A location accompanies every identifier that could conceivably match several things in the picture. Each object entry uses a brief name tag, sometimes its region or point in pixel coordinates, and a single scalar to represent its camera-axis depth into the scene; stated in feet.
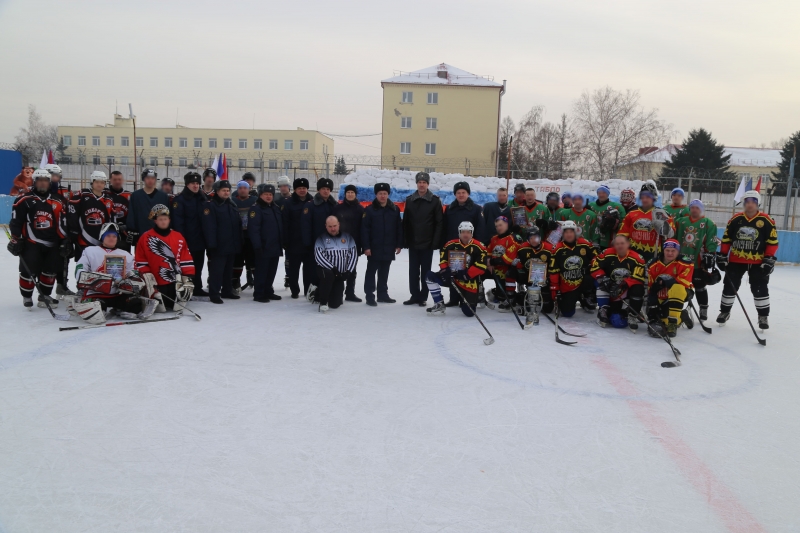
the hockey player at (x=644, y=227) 21.56
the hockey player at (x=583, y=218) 24.38
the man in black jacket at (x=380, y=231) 24.13
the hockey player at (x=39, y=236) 20.40
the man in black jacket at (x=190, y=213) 22.82
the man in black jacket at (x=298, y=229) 24.04
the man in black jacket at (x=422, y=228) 24.07
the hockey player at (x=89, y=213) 21.17
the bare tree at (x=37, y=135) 152.89
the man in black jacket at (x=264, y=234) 23.61
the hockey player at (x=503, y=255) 22.91
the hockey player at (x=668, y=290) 19.10
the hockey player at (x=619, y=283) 20.10
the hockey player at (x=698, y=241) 21.39
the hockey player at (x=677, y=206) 21.88
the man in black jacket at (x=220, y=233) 22.82
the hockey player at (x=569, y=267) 21.83
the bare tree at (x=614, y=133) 115.03
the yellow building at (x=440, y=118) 122.72
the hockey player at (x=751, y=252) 20.22
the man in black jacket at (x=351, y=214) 23.94
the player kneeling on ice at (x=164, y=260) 20.86
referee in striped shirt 22.67
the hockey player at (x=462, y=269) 22.25
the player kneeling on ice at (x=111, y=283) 19.03
